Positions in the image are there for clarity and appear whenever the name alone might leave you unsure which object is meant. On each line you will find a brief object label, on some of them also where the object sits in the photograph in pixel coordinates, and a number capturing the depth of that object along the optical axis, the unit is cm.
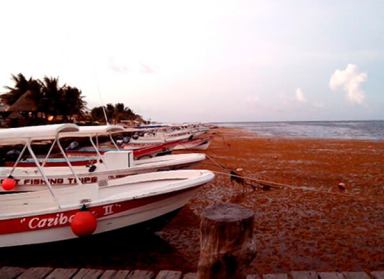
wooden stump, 274
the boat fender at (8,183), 1030
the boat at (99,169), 1016
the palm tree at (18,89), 4453
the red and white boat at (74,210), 602
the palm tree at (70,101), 4491
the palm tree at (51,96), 4263
